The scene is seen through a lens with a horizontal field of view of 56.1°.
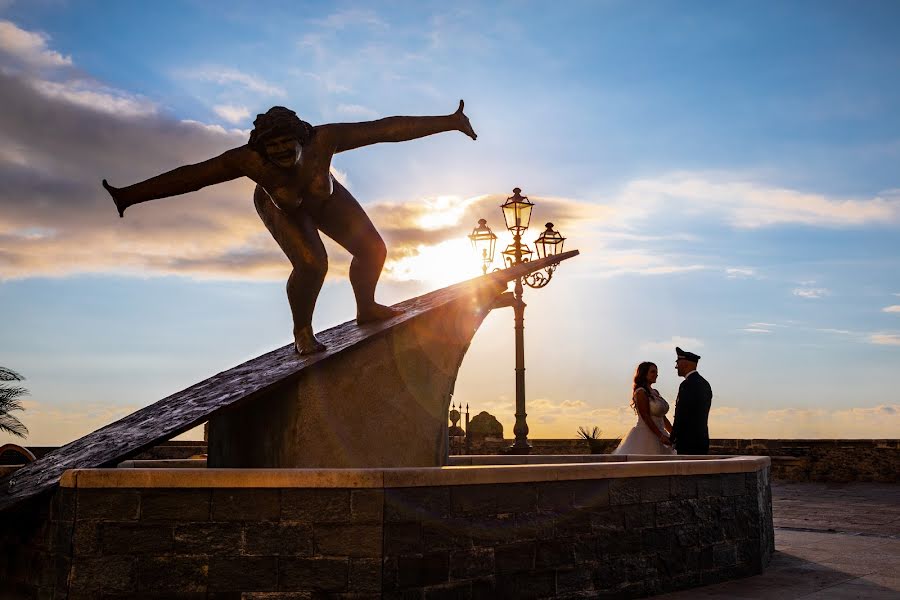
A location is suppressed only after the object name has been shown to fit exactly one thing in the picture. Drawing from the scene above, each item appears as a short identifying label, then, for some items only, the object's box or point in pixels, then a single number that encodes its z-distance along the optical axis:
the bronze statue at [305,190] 5.80
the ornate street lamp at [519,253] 12.79
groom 8.48
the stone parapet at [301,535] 4.56
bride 9.31
